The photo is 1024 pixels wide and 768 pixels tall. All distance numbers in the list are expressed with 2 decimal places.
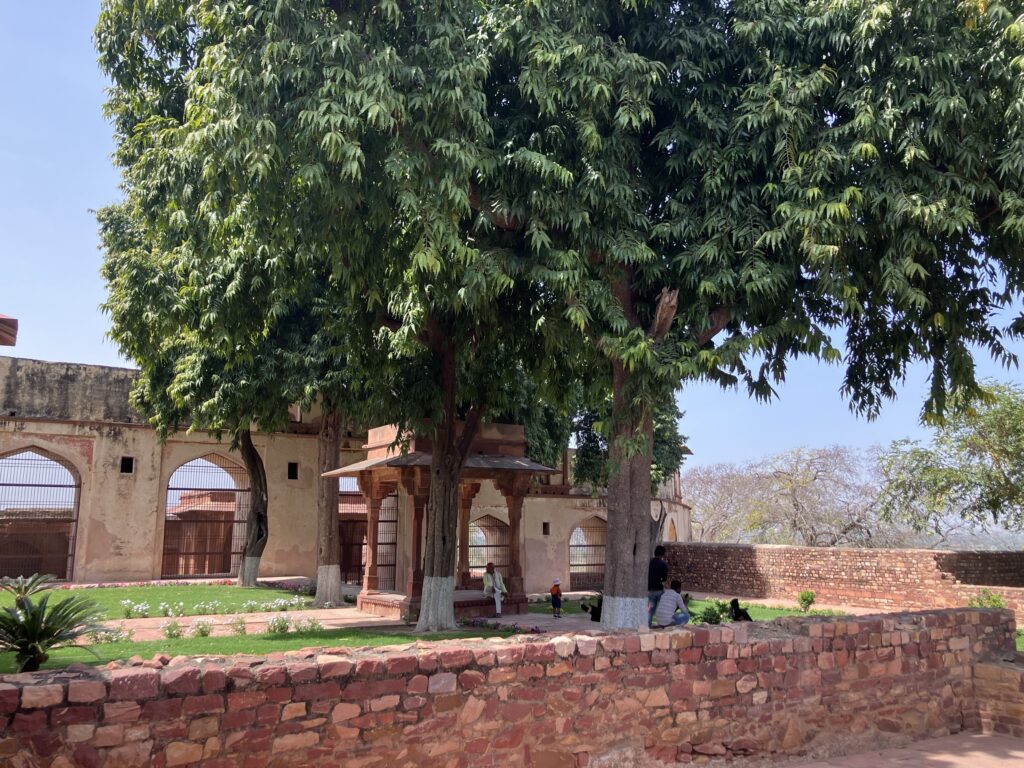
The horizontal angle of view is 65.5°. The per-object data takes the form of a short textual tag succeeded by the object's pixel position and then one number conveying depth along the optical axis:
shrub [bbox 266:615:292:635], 12.36
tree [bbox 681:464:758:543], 38.84
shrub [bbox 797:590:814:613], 19.00
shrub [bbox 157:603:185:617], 14.80
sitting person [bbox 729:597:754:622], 11.30
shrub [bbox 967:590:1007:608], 15.77
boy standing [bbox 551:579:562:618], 16.31
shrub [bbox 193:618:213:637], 12.03
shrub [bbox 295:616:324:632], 12.81
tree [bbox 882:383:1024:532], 20.80
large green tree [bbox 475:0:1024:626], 8.26
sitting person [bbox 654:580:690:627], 10.19
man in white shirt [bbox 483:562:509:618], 15.47
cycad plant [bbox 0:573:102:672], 6.93
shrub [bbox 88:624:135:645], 10.60
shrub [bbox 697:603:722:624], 12.69
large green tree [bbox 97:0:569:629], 7.64
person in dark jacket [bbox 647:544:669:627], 11.86
